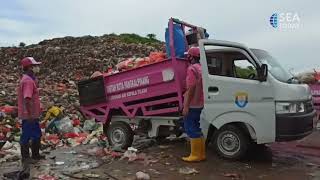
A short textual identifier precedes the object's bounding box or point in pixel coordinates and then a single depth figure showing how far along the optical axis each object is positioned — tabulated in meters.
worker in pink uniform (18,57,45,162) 5.15
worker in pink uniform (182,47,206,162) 4.88
